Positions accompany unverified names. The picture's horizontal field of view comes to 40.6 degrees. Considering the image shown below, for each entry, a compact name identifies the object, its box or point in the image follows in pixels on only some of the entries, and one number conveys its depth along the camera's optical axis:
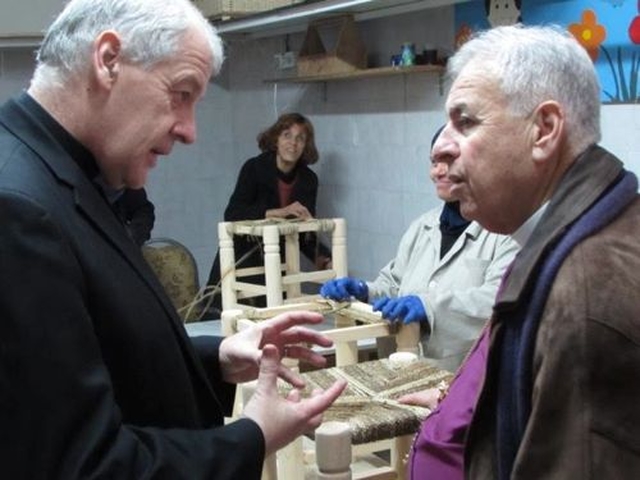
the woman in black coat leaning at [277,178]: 4.40
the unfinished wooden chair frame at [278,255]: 3.50
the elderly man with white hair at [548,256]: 1.04
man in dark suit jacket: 0.94
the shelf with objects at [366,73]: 3.67
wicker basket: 4.59
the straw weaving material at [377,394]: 1.78
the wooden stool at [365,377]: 1.81
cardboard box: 4.14
